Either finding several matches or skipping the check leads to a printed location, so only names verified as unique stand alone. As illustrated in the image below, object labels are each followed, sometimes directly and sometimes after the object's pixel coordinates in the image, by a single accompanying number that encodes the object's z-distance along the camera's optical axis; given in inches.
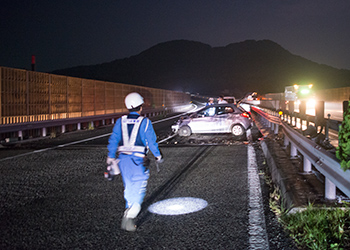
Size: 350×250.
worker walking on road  205.0
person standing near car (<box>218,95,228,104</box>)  1143.5
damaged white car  709.3
